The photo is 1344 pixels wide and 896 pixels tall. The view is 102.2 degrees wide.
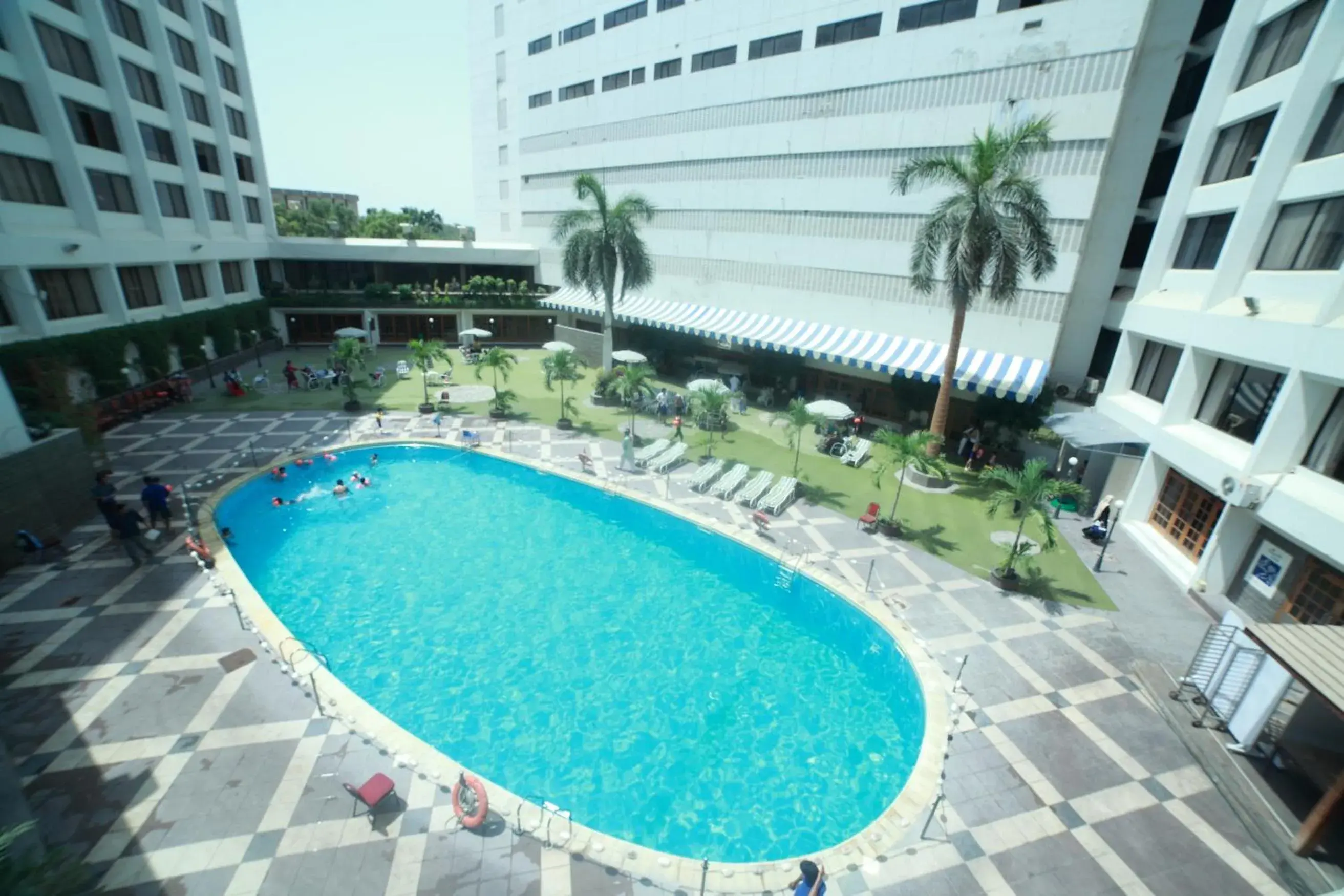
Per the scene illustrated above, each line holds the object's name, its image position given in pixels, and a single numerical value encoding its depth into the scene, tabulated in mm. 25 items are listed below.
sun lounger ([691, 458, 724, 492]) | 21016
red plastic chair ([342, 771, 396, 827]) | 8188
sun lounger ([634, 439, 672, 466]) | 22875
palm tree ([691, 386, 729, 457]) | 25281
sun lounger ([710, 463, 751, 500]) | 20469
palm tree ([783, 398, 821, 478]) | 21156
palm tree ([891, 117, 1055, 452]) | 18797
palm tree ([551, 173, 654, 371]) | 28516
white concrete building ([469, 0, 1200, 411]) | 20578
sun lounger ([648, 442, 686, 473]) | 22500
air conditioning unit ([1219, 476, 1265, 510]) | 13359
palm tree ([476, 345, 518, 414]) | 27906
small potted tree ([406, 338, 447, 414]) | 28016
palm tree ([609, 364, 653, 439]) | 26859
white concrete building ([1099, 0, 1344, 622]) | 12695
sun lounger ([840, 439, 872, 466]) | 24141
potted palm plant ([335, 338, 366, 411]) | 27594
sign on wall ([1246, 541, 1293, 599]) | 13484
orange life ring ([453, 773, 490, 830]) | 8305
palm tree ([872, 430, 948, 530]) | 18031
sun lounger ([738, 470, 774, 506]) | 19859
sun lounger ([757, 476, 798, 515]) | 19406
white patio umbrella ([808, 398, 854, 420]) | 22641
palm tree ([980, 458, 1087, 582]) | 14742
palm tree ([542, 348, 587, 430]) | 27016
